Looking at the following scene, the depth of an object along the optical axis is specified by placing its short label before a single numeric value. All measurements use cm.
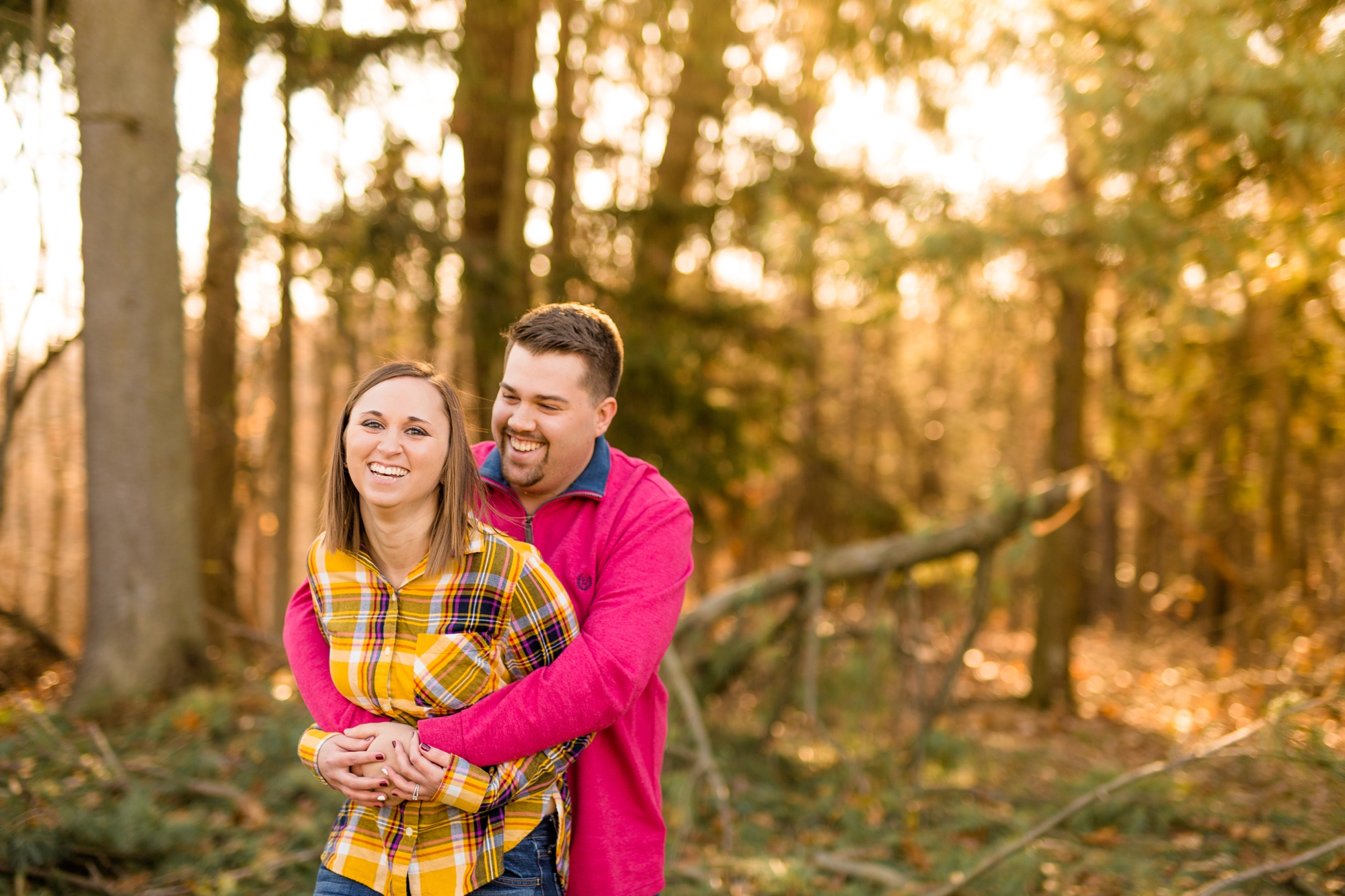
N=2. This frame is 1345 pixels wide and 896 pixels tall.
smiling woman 197
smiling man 208
